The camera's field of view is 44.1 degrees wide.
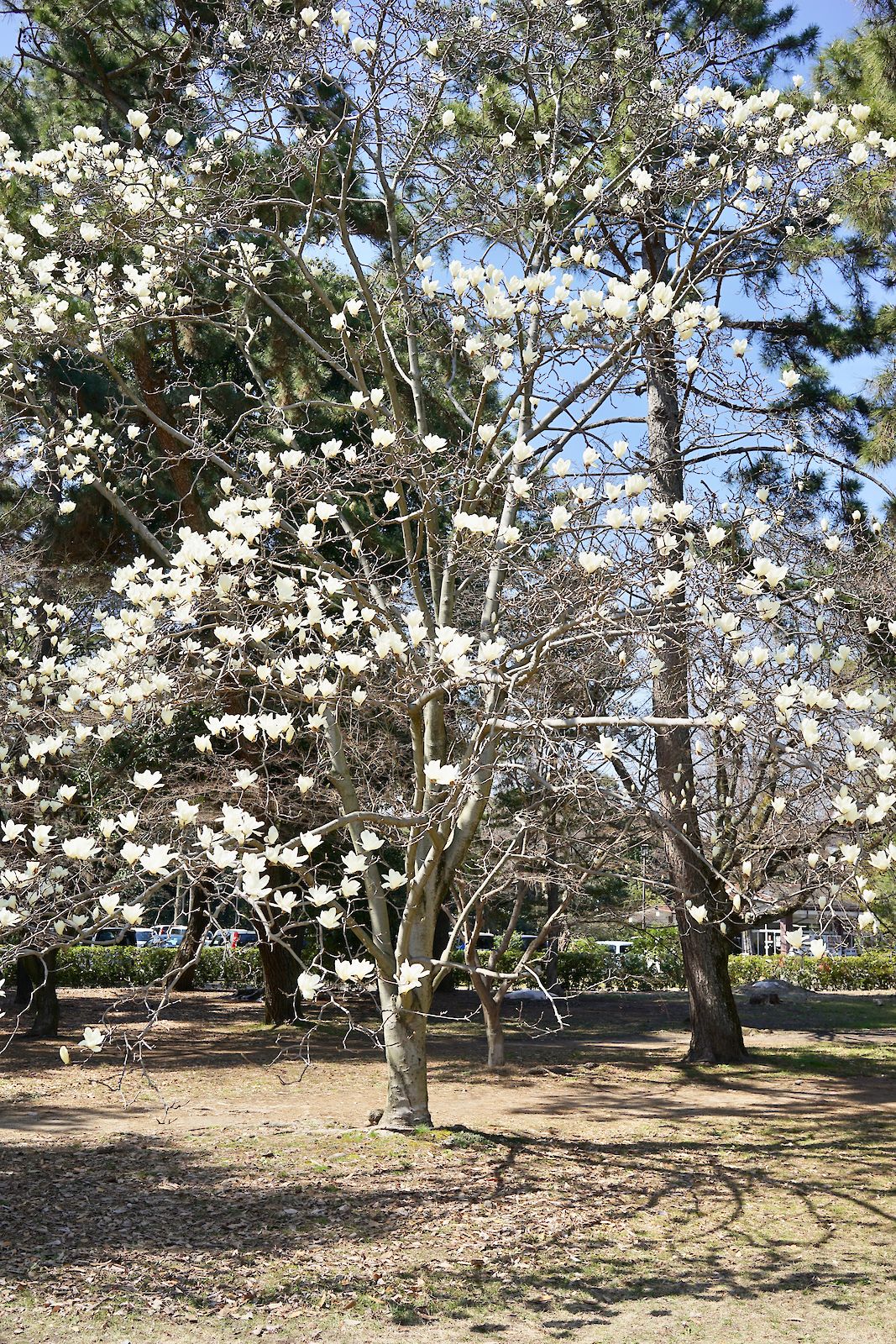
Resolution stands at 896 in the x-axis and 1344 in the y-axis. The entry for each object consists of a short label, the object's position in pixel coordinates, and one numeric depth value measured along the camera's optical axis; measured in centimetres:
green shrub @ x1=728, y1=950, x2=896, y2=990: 2047
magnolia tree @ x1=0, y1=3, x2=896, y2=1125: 431
